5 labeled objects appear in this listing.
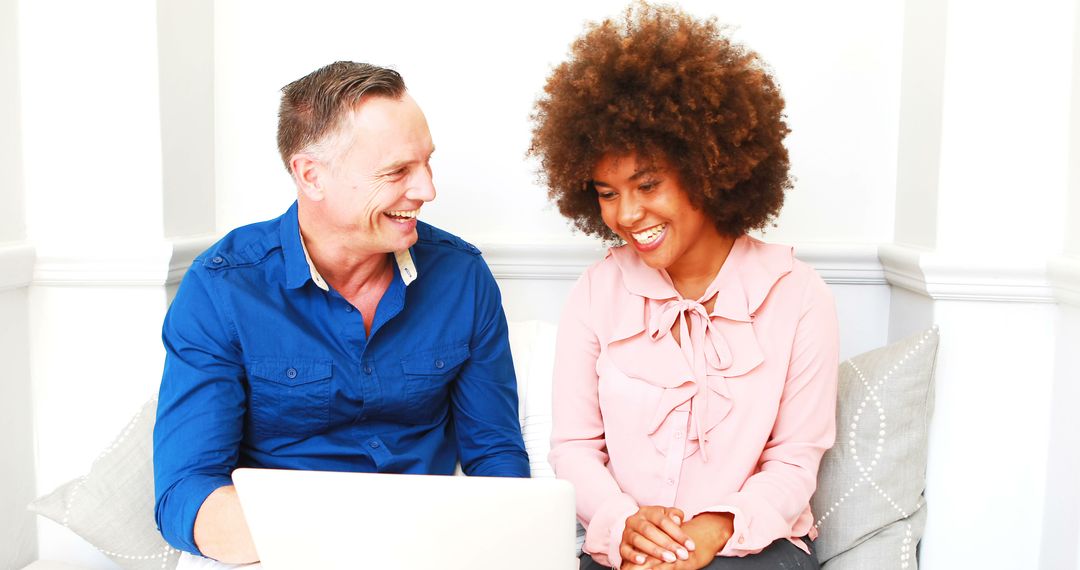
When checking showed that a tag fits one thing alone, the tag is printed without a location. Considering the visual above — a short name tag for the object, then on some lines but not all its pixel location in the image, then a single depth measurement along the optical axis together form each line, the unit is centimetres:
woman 145
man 158
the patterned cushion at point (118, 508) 164
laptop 99
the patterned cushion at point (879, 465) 165
